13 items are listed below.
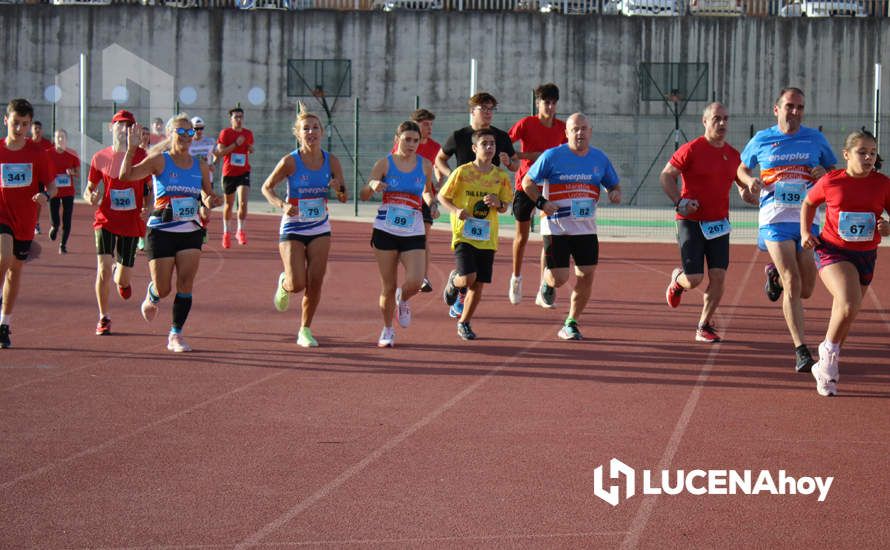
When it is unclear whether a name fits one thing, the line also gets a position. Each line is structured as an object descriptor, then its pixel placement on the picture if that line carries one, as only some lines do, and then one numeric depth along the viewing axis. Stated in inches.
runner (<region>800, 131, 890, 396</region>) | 324.2
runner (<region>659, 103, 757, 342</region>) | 409.1
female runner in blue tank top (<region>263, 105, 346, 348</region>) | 398.3
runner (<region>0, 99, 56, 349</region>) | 399.5
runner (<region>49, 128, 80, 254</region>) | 724.0
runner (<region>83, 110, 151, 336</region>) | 430.6
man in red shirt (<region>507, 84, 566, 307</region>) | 502.9
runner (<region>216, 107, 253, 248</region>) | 774.5
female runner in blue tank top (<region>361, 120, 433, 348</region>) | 404.8
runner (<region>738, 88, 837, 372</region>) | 370.9
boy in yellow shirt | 420.5
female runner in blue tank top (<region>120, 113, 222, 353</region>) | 394.6
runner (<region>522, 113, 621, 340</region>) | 423.2
